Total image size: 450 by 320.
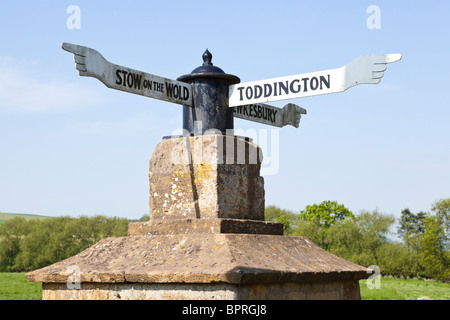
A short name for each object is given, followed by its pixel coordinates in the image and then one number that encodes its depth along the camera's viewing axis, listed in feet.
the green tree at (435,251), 163.63
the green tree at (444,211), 168.55
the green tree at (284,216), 211.00
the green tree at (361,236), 187.01
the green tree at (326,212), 202.56
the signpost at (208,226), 12.84
